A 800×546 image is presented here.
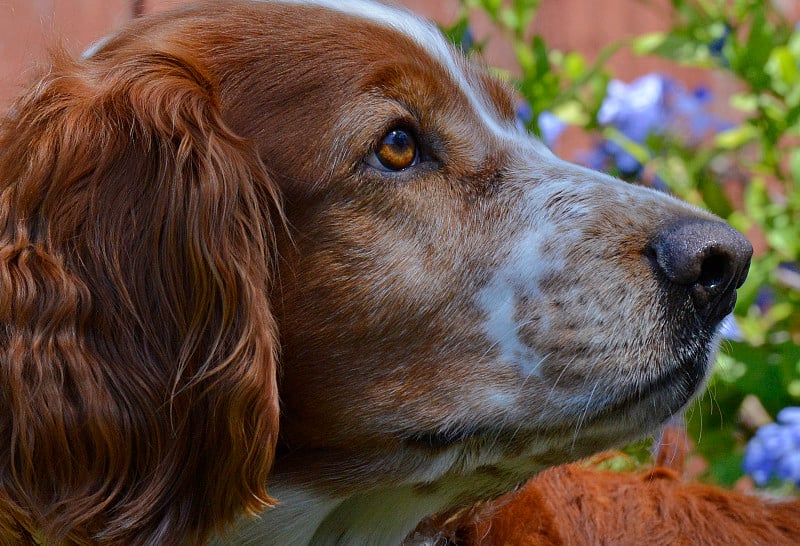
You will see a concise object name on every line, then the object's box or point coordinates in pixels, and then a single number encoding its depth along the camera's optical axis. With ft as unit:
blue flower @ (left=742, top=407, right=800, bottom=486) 24.09
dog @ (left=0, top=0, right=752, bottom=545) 14.15
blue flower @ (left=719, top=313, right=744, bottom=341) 26.88
